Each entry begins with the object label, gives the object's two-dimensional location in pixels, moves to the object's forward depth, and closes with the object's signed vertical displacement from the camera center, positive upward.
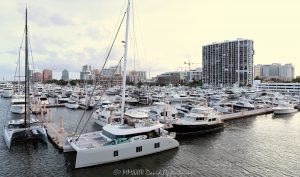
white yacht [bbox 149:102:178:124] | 35.12 -4.84
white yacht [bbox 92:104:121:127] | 35.00 -4.76
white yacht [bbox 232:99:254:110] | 54.68 -4.44
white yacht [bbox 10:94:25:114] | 48.83 -4.31
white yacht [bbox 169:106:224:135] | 31.58 -5.03
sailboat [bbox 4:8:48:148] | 26.25 -5.09
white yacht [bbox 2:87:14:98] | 86.75 -3.26
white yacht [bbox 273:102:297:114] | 50.18 -4.86
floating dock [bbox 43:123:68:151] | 25.25 -5.91
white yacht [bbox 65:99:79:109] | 57.79 -4.88
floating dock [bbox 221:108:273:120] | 44.01 -5.51
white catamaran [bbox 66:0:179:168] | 20.11 -5.21
